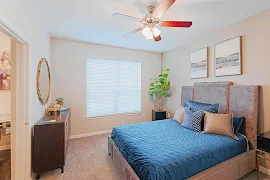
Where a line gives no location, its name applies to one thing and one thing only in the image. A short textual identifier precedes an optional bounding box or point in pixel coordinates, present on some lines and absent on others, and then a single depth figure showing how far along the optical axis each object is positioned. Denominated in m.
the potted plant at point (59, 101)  3.11
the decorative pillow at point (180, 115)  2.91
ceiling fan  1.88
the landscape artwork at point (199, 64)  3.14
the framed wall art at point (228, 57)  2.49
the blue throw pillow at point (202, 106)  2.60
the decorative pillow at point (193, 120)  2.46
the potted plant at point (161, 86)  4.06
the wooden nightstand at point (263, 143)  1.78
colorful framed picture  2.82
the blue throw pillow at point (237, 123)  2.28
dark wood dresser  1.97
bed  1.50
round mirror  2.31
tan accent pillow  2.16
